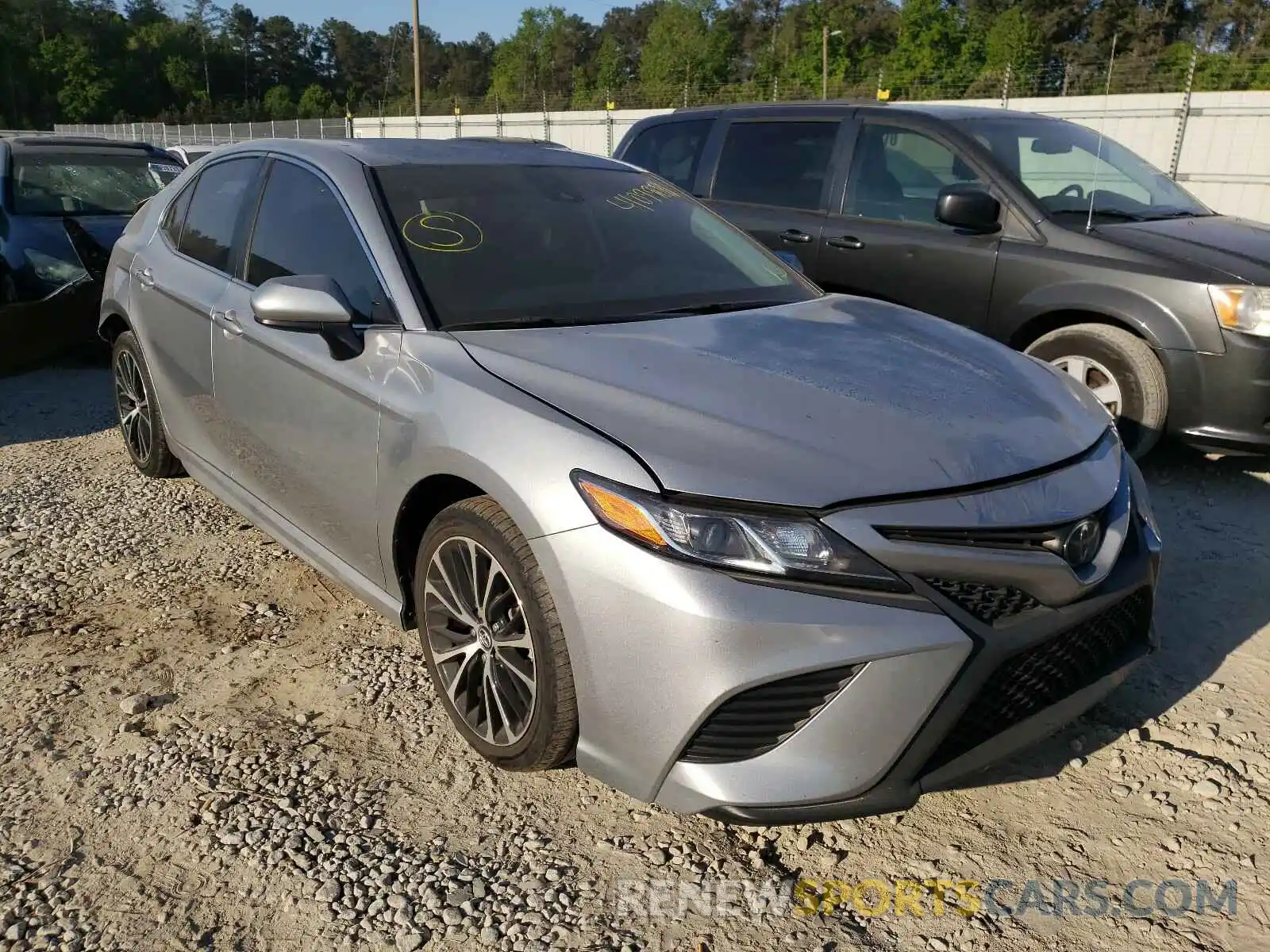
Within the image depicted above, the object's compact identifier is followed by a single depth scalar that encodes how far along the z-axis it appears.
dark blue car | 6.80
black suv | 4.64
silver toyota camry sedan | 2.14
